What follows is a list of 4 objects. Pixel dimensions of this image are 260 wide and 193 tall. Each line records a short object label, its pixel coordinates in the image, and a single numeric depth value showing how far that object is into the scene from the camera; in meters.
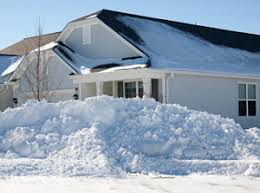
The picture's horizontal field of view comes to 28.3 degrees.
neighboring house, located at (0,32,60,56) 40.22
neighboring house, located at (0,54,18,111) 28.58
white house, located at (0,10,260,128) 21.28
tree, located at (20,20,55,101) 25.12
